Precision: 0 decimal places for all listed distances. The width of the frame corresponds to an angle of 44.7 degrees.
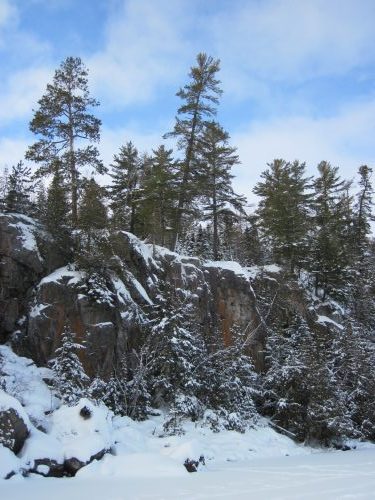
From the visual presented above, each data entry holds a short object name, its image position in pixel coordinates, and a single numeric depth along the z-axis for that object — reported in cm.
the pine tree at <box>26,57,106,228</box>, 2394
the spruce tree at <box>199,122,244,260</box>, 3041
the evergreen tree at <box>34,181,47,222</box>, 2000
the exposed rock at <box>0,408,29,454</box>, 1014
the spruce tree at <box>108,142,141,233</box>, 3296
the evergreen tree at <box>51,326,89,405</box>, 1480
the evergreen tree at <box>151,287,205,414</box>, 1803
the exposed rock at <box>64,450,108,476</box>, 1051
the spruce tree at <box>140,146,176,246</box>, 2738
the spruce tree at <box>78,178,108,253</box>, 1977
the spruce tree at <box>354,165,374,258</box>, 3865
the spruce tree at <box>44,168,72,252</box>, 1980
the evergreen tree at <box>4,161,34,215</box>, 2098
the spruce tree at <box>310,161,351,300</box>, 3073
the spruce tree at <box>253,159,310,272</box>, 3030
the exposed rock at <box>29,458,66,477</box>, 1017
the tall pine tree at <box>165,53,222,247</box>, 2891
